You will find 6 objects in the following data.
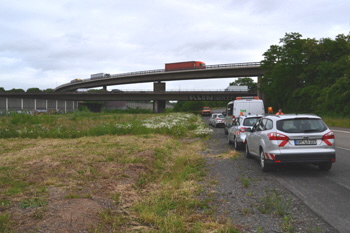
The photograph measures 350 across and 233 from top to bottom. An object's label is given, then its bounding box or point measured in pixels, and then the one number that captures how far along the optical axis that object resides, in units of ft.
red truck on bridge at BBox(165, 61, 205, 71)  234.85
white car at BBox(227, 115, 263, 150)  44.60
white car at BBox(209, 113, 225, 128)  106.08
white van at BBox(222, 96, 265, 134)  64.49
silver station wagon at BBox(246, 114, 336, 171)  26.84
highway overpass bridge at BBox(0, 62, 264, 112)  215.72
